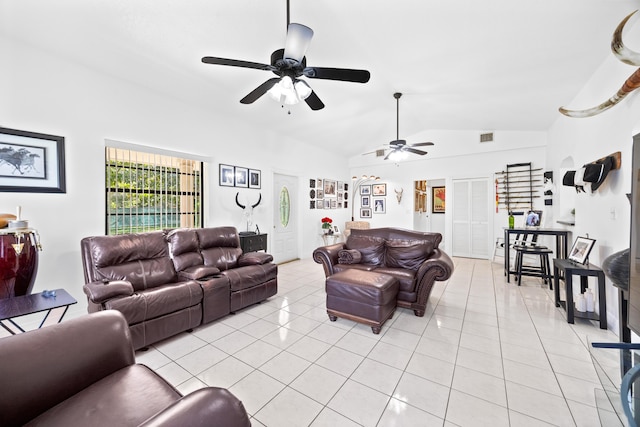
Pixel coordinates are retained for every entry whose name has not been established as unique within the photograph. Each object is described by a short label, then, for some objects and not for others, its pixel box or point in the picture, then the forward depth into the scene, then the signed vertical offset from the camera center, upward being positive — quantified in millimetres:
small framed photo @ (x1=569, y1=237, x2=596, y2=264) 2865 -469
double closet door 6266 -220
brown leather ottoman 2686 -928
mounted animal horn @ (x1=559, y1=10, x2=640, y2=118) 1836 +1028
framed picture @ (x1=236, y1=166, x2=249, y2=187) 4793 +619
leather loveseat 3076 -671
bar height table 3997 -441
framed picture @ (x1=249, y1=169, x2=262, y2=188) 5039 +620
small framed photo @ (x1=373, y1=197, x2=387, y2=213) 7770 +134
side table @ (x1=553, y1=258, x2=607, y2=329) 2701 -840
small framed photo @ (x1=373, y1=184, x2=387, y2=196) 7742 +594
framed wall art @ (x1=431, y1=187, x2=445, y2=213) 7484 +288
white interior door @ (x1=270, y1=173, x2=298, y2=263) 5719 -197
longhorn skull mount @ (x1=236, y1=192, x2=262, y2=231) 4871 -15
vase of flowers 6722 -389
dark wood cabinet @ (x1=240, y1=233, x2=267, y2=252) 4504 -570
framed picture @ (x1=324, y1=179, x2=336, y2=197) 7238 +622
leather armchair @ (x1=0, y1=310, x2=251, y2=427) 1027 -765
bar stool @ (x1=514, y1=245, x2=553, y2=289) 4145 -897
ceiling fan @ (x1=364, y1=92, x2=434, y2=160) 4543 +1088
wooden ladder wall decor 5648 +492
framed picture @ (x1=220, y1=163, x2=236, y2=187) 4520 +606
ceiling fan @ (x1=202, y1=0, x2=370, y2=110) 1854 +1129
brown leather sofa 2324 -736
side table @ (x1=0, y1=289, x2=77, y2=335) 1869 -712
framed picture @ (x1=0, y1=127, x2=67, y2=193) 2551 +504
